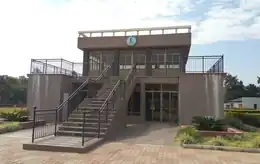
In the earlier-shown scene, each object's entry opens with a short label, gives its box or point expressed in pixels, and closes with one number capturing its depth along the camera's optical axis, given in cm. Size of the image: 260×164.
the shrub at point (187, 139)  686
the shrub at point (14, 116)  1059
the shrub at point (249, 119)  1375
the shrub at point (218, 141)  669
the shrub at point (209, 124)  829
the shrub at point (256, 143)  646
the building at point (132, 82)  950
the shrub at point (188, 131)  761
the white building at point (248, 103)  4093
